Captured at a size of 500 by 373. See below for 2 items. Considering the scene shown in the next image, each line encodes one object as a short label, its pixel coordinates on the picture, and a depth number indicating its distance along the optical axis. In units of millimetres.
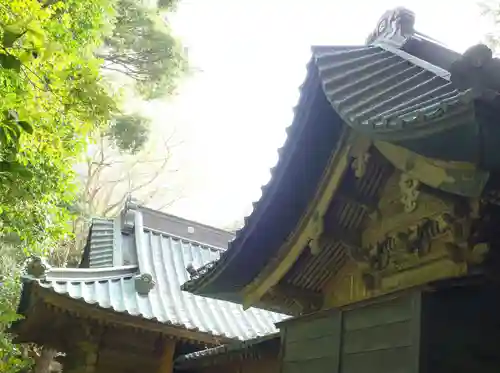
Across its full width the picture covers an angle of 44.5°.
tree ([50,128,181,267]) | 20969
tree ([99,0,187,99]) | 14359
